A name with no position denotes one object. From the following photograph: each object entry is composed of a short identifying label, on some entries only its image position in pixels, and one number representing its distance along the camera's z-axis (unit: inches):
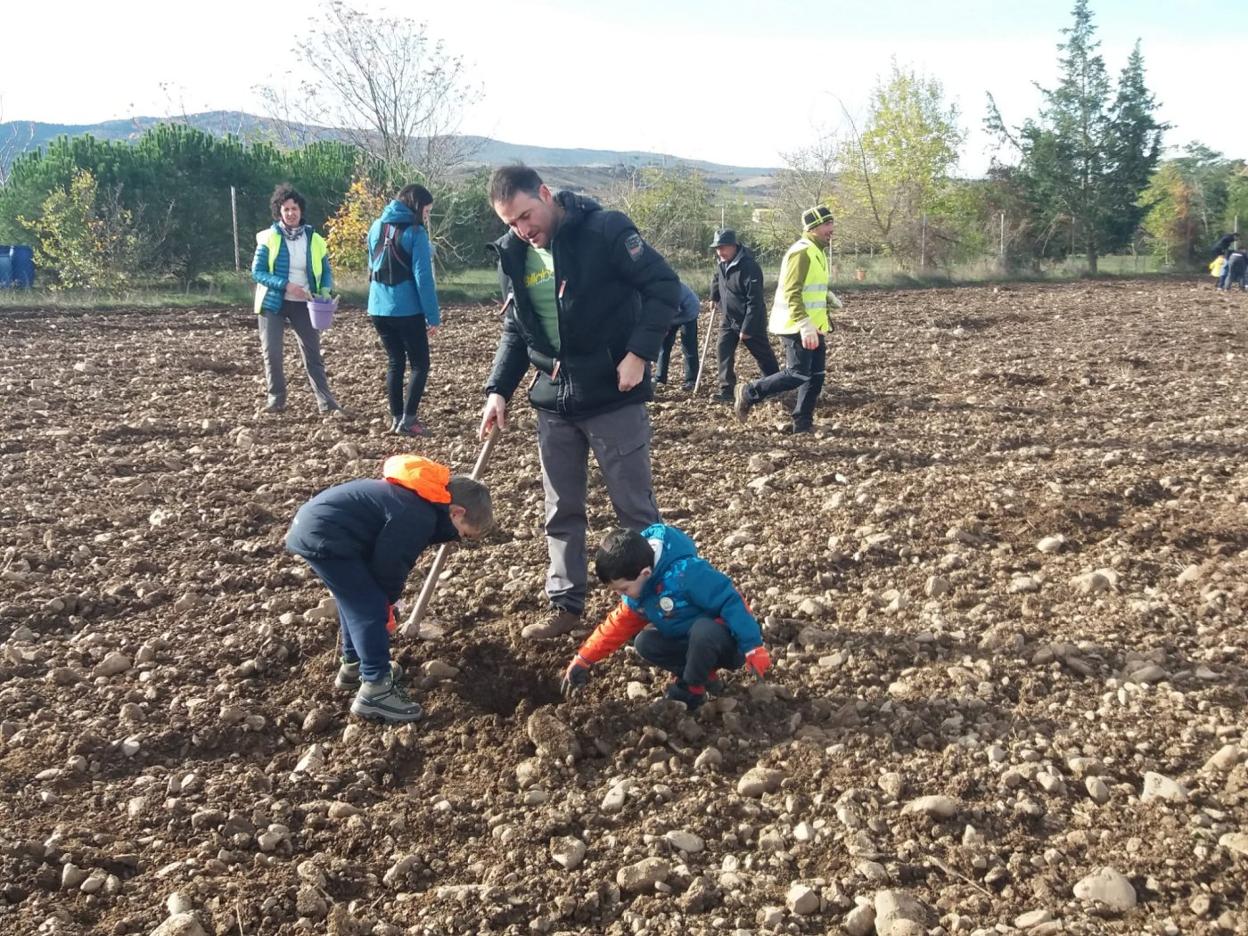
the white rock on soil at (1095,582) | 190.5
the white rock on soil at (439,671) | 167.5
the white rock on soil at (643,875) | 120.0
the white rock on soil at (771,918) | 112.0
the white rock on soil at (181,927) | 112.0
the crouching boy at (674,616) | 147.5
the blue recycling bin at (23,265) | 773.9
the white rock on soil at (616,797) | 134.6
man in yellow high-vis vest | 310.7
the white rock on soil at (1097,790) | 130.0
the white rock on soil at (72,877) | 120.3
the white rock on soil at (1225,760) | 133.6
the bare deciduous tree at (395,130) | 983.6
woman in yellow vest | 319.9
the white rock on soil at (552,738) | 145.6
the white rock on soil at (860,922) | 111.3
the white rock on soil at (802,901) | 114.3
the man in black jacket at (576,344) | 160.6
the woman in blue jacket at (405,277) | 294.8
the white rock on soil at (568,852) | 124.0
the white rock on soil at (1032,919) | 109.0
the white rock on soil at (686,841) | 125.6
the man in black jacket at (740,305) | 352.5
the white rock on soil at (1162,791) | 128.1
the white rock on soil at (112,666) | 171.2
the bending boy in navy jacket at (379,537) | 149.8
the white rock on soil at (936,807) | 128.1
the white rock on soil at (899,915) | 109.6
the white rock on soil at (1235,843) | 116.9
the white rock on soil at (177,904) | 115.5
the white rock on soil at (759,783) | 136.4
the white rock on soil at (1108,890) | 111.0
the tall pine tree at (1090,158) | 1229.7
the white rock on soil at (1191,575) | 192.2
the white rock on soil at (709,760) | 143.0
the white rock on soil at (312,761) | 144.8
